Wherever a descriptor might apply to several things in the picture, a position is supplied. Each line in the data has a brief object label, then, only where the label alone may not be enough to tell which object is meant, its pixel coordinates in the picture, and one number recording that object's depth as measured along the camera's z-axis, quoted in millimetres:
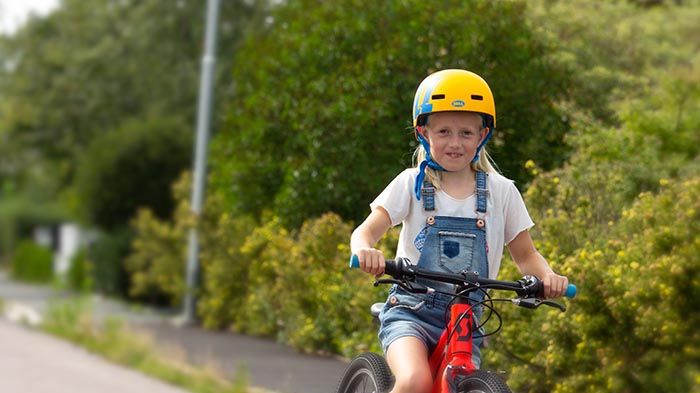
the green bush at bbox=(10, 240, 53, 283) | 31516
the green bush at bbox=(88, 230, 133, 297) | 22703
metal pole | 17453
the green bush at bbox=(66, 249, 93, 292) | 25764
